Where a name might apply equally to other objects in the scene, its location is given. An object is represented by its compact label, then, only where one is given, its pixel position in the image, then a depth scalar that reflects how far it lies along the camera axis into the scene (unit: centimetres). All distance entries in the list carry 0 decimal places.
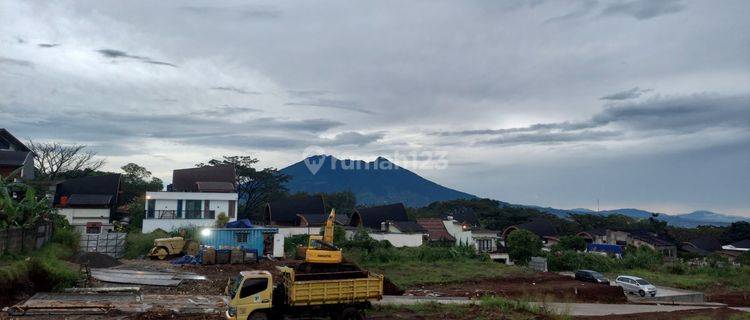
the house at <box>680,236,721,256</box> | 7289
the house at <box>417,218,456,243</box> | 5159
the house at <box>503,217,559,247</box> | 7162
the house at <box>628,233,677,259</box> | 6520
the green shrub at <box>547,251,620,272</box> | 4303
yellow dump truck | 1515
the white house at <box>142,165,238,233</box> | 4384
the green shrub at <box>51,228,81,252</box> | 3157
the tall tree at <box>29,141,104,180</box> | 6456
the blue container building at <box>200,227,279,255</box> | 3509
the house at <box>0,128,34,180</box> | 4244
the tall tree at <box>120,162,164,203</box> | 6588
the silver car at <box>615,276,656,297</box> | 3068
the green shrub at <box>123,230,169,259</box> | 3700
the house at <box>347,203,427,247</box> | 4697
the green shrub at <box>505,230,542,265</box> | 4778
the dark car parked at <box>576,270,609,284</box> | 3351
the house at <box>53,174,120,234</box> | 4469
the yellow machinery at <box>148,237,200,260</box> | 3500
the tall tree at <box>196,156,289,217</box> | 7444
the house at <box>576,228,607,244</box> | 7219
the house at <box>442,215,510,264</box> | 5103
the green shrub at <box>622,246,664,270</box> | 4443
